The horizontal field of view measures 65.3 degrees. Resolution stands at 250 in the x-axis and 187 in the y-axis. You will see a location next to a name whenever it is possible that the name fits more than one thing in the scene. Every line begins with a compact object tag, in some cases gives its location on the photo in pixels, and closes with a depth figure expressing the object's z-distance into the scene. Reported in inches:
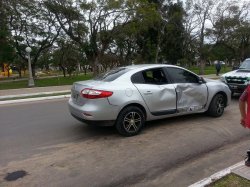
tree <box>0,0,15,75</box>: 694.6
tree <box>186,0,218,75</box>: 938.4
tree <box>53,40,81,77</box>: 1086.5
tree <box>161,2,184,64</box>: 956.1
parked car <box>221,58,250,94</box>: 278.9
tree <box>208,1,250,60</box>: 964.1
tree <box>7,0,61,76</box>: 749.2
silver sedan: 159.7
